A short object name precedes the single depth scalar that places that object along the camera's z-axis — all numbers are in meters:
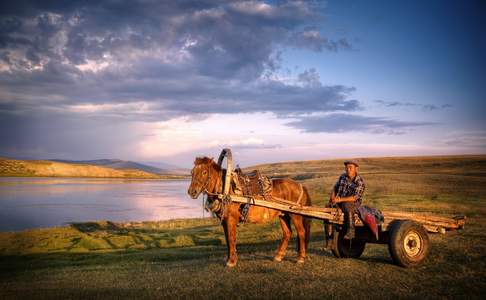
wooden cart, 9.64
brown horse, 10.42
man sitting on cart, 10.05
